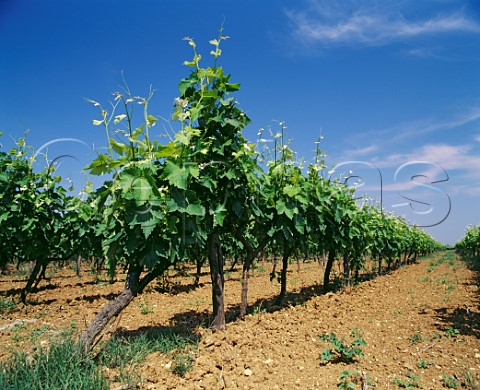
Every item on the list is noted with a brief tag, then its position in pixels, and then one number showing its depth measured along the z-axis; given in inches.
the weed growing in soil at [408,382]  146.5
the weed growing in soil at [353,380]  142.8
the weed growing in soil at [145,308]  317.2
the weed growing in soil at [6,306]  341.0
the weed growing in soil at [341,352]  169.6
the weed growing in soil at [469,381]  142.8
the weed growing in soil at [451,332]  213.9
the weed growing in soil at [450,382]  147.5
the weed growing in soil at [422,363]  167.0
